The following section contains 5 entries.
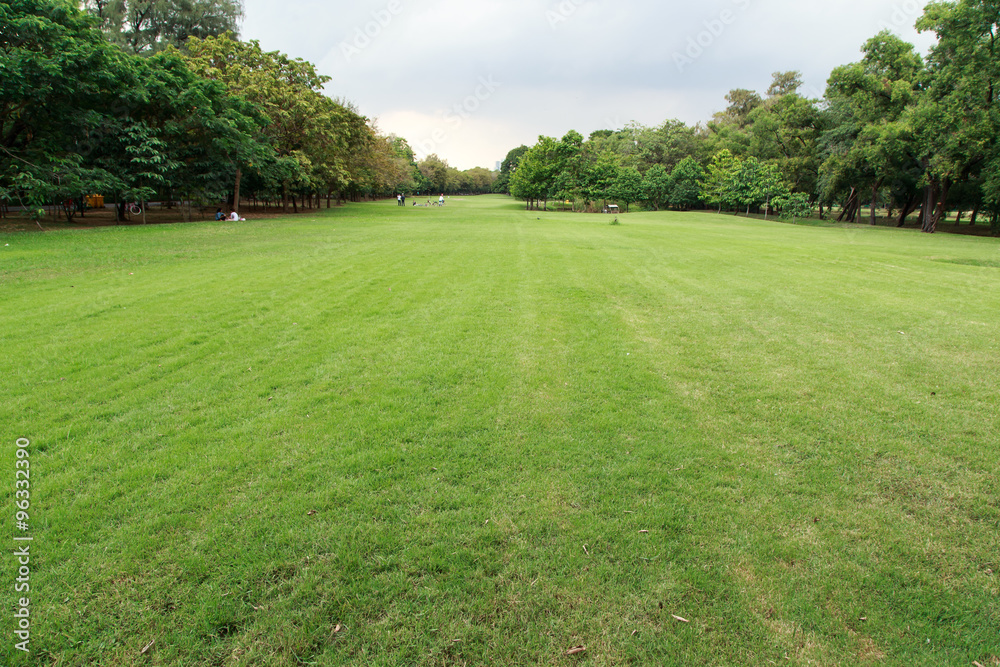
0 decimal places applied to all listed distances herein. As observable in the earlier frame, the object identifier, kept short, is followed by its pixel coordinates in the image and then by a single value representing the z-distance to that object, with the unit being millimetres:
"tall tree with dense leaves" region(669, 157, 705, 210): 52344
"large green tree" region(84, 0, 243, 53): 32344
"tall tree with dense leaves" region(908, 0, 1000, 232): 25969
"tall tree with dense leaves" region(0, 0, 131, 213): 15680
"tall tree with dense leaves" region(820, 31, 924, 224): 30875
